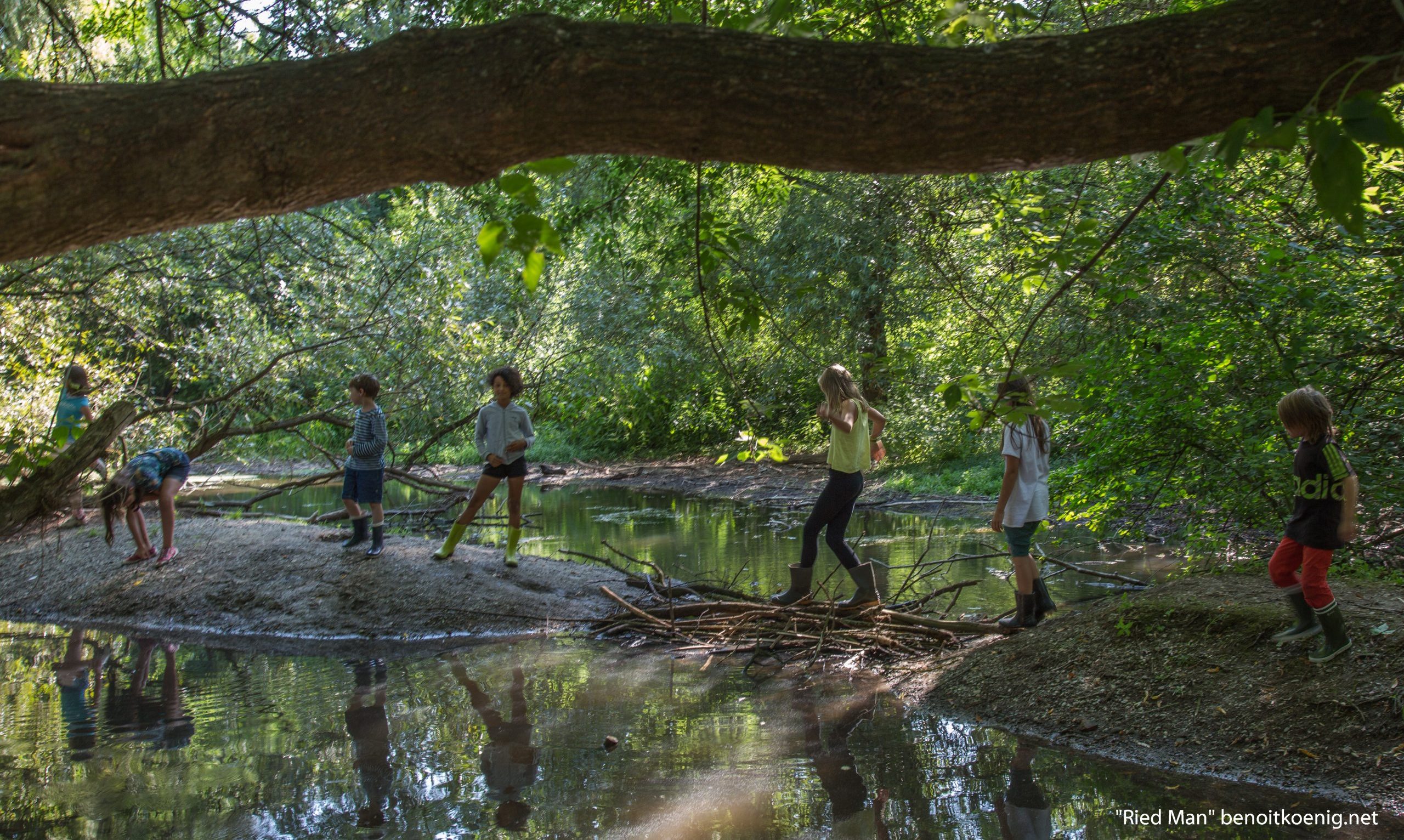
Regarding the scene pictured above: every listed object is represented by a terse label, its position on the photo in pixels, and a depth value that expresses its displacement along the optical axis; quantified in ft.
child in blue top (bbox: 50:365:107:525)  26.96
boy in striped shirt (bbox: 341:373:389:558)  31.86
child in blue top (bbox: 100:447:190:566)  32.50
